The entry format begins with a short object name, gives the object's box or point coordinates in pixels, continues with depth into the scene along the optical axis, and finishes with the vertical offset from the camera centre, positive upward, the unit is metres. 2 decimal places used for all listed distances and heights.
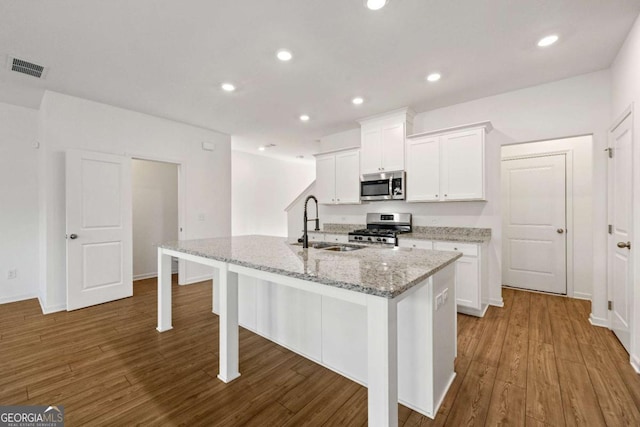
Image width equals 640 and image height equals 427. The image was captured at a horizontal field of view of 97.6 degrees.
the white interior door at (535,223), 3.98 -0.17
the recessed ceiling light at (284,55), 2.52 +1.45
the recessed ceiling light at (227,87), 3.16 +1.45
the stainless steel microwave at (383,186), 4.00 +0.40
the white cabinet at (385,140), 3.96 +1.06
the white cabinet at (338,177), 4.52 +0.60
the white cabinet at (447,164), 3.37 +0.62
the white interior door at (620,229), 2.30 -0.15
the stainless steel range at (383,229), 3.79 -0.26
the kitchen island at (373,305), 1.19 -0.54
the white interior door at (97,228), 3.38 -0.19
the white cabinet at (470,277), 3.08 -0.73
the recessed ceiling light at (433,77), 2.95 +1.46
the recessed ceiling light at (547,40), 2.33 +1.46
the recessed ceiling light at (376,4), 1.90 +1.43
